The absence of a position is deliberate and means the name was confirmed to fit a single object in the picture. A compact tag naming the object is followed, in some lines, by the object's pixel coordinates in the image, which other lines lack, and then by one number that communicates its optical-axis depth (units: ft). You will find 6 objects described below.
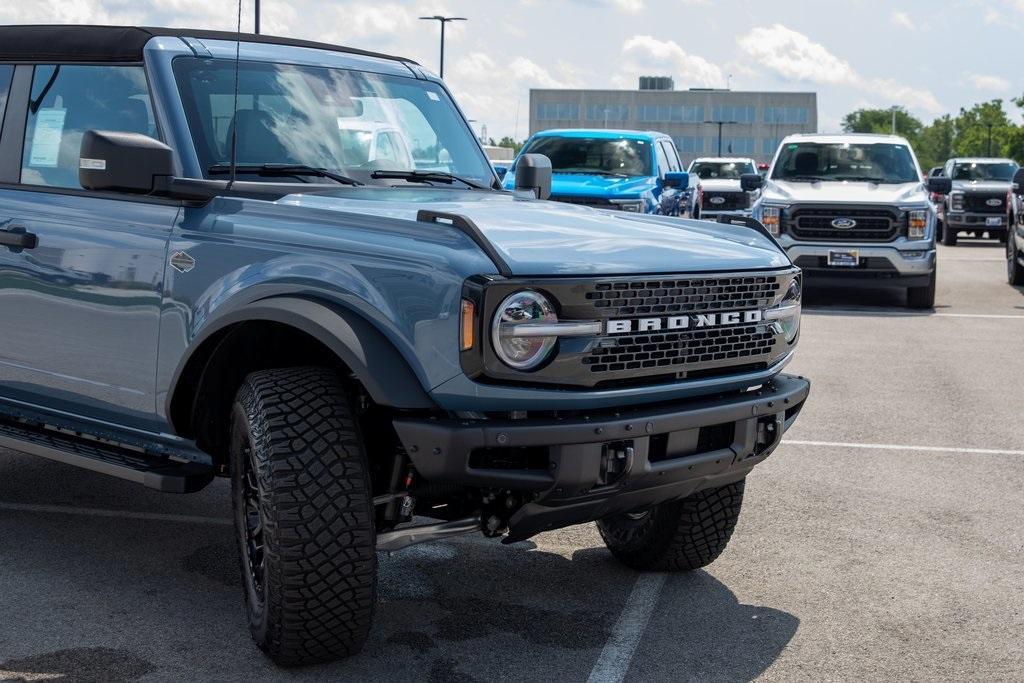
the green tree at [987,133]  310.00
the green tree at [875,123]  602.24
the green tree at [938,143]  494.59
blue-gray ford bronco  12.70
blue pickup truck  54.29
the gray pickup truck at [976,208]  90.99
